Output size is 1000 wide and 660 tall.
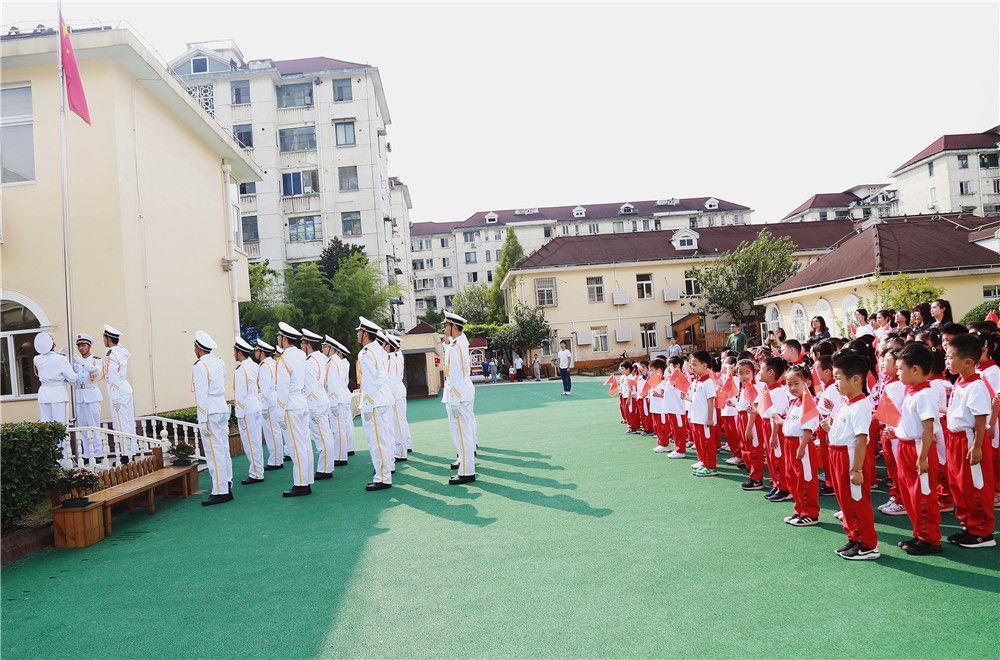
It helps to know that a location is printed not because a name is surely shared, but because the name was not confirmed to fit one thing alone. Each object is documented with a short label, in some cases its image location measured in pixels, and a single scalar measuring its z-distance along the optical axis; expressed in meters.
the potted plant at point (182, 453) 8.84
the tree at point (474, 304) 58.34
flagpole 9.27
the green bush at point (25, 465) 6.15
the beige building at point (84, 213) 11.77
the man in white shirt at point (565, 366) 21.50
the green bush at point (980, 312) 15.98
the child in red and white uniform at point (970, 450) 4.62
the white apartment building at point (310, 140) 35.06
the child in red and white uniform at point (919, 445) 4.55
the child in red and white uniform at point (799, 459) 5.45
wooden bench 6.46
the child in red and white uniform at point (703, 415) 8.02
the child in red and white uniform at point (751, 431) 6.91
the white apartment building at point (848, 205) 61.01
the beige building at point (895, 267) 21.48
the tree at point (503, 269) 53.28
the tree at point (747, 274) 33.69
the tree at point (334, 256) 29.44
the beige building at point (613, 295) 37.75
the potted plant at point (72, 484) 6.52
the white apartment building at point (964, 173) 48.03
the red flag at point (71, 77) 10.03
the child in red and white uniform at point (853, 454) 4.59
